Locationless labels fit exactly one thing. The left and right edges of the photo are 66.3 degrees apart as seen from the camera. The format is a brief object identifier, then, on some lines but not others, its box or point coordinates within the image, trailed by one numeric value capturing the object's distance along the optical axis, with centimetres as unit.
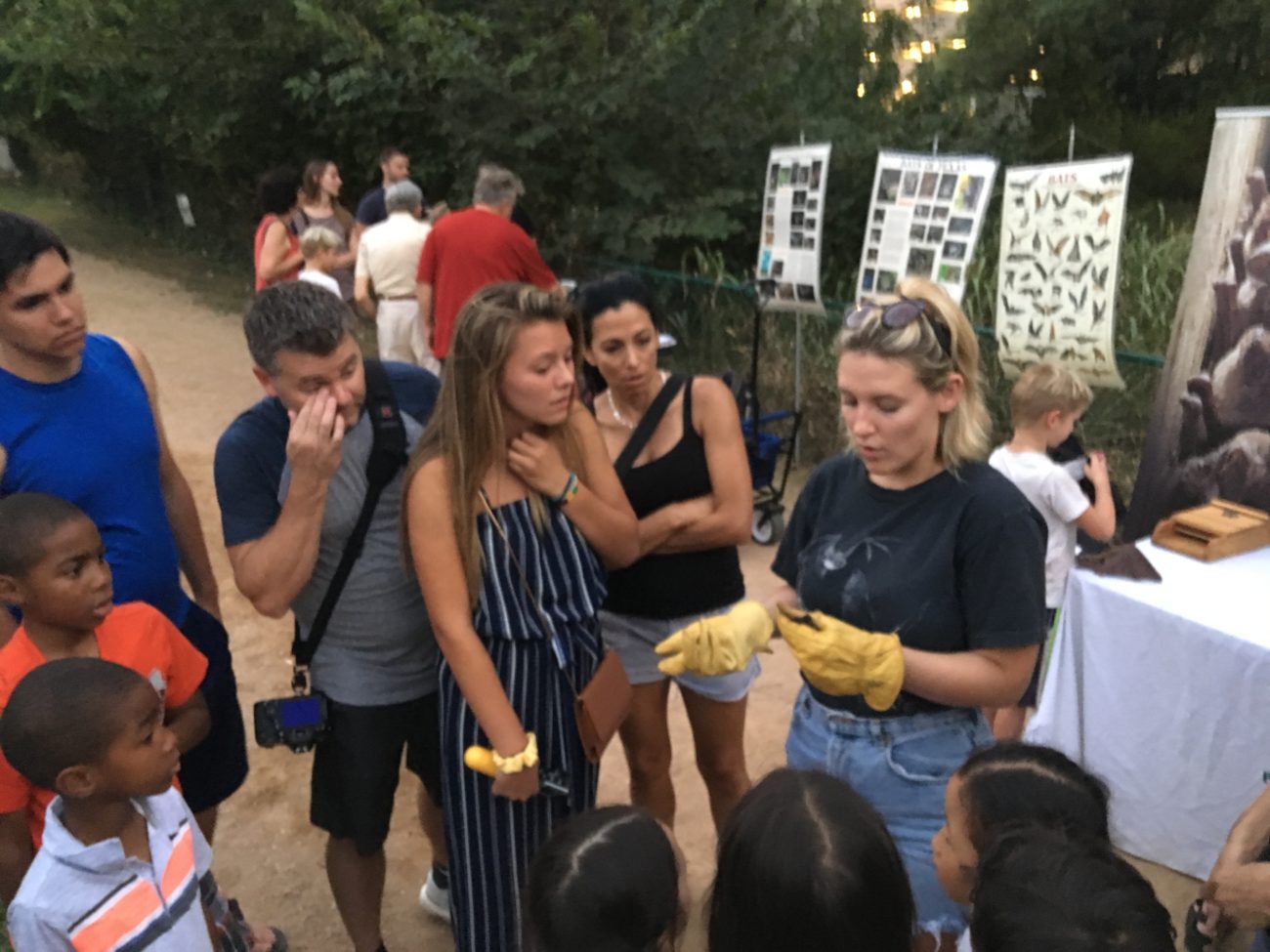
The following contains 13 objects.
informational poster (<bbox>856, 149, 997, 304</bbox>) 500
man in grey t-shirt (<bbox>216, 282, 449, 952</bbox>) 183
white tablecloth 250
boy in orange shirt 173
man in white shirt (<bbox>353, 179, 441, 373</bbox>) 619
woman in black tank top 226
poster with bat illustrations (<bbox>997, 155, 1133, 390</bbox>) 423
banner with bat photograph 314
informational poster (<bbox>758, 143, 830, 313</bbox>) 584
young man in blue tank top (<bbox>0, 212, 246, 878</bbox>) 190
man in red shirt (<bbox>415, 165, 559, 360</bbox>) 541
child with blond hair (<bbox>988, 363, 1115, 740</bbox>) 290
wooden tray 277
